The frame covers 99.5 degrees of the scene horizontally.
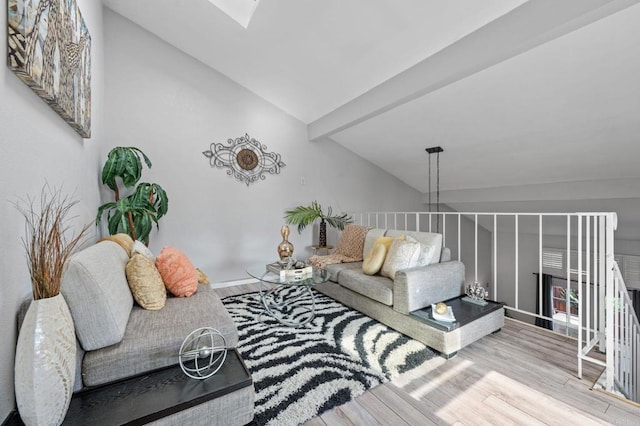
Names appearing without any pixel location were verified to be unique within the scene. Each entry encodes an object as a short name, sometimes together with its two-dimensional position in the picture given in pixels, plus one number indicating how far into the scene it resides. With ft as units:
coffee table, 7.72
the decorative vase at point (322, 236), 13.88
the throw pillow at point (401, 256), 7.95
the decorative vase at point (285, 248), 9.47
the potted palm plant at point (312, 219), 13.61
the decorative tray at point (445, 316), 6.55
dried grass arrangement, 3.11
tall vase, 2.81
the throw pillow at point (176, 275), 6.32
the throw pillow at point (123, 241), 6.66
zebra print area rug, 4.84
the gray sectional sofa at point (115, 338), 3.83
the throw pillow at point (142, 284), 5.43
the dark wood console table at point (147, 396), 3.33
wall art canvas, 3.44
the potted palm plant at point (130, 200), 8.63
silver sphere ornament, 4.19
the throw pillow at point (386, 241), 8.93
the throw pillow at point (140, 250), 6.36
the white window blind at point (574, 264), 14.21
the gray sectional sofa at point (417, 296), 6.57
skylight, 8.79
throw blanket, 11.00
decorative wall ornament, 12.17
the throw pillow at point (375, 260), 8.73
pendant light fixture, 13.02
